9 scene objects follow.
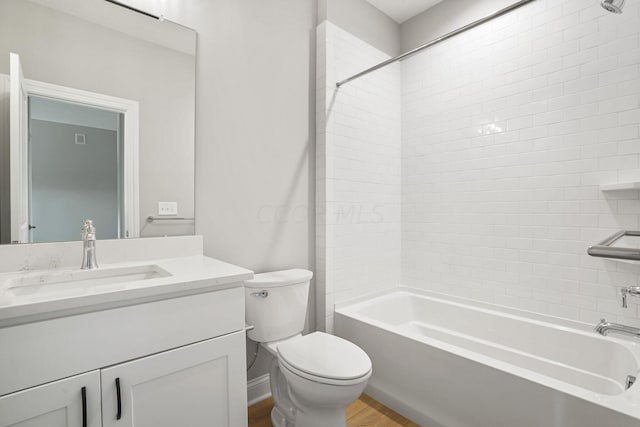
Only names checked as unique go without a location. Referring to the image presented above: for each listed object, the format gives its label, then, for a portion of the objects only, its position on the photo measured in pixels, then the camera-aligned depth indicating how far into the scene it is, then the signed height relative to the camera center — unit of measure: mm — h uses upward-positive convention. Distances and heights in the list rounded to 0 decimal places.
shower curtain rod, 1398 +895
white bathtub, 1263 -798
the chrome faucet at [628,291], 1380 -353
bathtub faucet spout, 1509 -576
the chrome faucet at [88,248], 1297 -154
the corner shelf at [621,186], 1545 +129
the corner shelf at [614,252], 1113 -149
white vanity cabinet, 842 -475
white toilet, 1333 -673
